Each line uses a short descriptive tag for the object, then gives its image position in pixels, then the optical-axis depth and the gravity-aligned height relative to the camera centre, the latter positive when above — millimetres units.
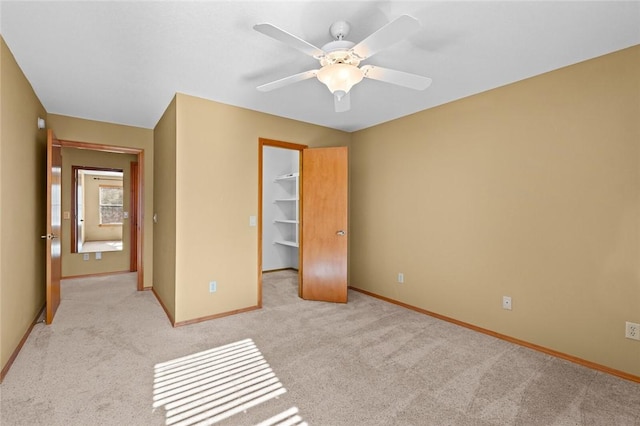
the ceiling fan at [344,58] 1527 +926
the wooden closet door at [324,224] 3900 -149
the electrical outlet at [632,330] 2123 -837
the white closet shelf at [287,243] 5434 -558
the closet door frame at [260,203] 3580 +118
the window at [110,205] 5707 +145
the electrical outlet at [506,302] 2775 -830
